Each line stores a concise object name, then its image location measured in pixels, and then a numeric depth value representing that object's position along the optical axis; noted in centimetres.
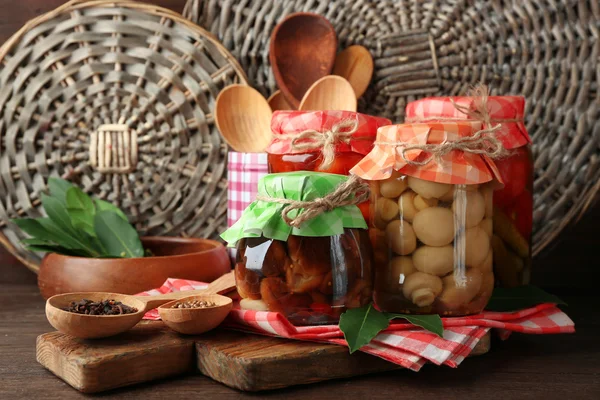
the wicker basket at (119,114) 111
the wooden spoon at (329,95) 97
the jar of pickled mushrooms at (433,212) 68
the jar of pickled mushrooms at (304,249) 67
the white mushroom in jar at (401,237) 70
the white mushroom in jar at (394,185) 70
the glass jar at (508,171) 81
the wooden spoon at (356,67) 108
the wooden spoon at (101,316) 63
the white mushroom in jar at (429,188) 69
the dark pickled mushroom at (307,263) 67
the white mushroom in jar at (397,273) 70
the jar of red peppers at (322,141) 76
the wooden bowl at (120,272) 89
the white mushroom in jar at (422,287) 70
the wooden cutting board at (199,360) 60
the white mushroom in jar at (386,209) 71
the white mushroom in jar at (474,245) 70
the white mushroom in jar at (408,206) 70
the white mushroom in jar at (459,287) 70
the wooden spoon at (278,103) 109
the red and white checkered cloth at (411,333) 63
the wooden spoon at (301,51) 107
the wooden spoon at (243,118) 102
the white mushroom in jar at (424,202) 69
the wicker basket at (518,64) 105
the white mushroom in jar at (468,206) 70
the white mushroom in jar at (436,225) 69
